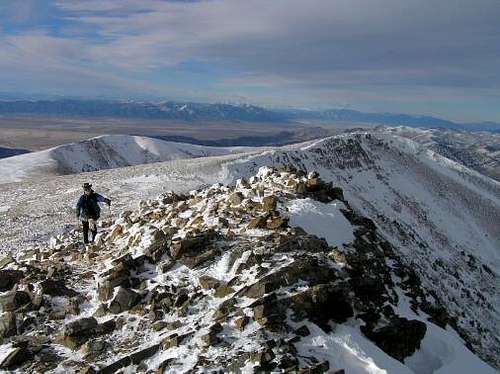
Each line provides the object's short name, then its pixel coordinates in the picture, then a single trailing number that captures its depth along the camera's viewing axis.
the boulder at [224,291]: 13.43
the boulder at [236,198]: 20.25
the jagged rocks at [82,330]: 12.67
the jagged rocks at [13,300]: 14.34
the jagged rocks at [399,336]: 12.89
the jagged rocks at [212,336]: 11.38
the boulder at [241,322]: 11.78
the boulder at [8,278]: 16.14
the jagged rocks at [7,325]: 13.26
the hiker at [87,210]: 22.22
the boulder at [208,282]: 13.88
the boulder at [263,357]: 10.55
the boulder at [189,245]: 15.84
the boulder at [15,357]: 11.84
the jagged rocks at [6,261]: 20.06
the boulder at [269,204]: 18.82
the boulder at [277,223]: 17.28
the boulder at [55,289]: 14.84
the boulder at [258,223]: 17.50
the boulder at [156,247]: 16.05
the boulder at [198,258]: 15.26
